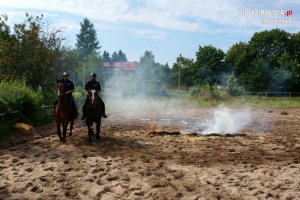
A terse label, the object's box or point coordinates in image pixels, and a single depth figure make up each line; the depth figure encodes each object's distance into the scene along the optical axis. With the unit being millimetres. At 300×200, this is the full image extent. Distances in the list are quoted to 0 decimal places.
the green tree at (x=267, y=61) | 60344
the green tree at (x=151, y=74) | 58125
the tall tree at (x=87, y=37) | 119062
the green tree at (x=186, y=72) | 75888
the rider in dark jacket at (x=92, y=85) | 14883
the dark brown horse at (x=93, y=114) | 14831
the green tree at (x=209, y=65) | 72875
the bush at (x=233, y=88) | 52281
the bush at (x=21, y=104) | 17750
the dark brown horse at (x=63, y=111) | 14500
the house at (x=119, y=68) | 144000
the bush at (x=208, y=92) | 49500
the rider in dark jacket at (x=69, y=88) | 14691
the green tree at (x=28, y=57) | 27031
